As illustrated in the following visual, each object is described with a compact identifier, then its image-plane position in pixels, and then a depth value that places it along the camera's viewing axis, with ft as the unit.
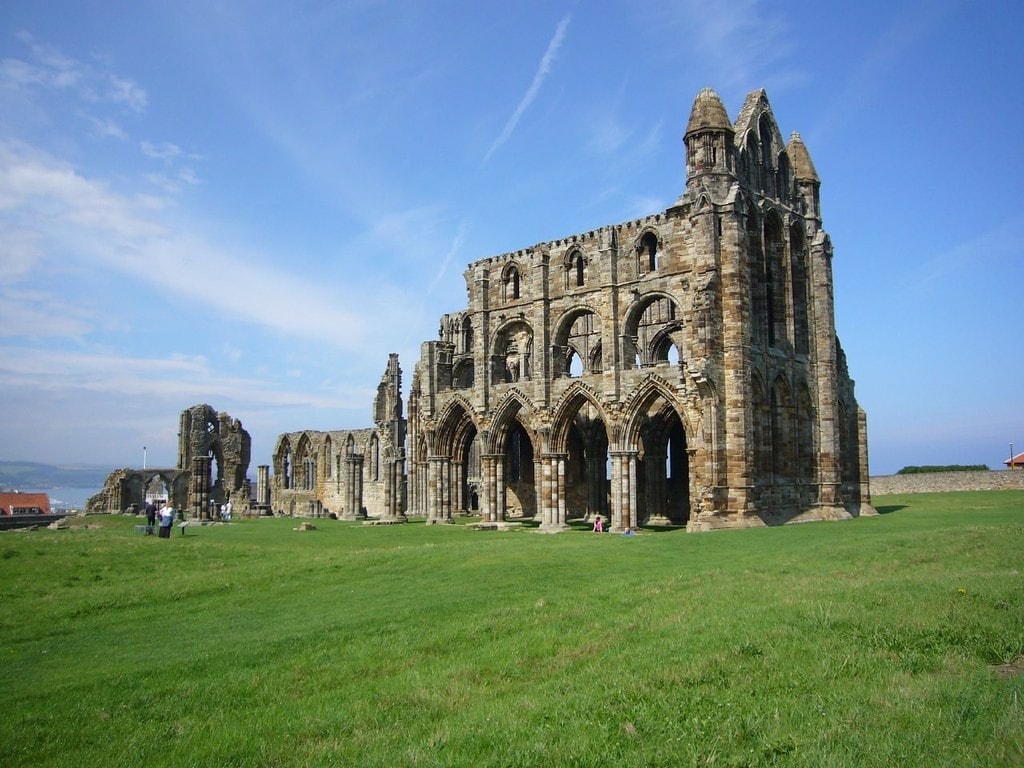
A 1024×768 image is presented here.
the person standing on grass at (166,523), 92.32
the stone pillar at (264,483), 216.54
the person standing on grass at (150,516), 101.86
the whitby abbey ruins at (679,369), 107.86
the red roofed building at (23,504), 211.82
